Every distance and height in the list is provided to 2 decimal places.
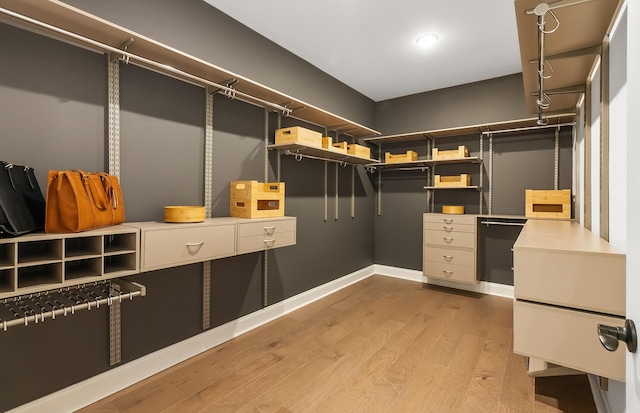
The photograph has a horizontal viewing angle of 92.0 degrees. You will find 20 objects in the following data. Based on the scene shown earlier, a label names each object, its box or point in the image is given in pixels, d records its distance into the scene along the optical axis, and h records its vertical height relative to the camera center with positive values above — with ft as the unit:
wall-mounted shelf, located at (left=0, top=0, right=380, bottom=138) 4.88 +3.09
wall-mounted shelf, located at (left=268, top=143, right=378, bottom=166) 9.66 +1.91
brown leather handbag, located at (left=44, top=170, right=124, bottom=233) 4.74 +0.04
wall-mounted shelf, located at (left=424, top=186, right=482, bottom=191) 12.13 +0.83
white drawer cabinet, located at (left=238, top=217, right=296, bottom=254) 7.46 -0.71
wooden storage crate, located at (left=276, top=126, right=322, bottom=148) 9.22 +2.16
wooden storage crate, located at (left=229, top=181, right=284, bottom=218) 8.02 +0.19
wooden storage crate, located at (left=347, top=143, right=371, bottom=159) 11.94 +2.22
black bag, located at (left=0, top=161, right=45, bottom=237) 4.14 +0.05
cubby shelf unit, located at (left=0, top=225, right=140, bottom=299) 4.27 -0.81
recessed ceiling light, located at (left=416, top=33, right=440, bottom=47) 9.52 +5.30
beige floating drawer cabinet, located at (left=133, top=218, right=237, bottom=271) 5.61 -0.73
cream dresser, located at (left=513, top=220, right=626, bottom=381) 4.29 -1.39
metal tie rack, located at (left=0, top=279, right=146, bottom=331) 4.56 -1.62
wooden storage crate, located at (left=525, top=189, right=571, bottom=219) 10.31 +0.17
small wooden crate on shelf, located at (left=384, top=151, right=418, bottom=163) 13.70 +2.26
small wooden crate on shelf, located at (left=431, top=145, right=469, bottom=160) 12.30 +2.22
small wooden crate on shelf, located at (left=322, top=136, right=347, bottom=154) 10.52 +2.16
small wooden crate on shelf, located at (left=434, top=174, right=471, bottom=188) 12.48 +1.11
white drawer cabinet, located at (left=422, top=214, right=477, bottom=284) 12.10 -1.60
